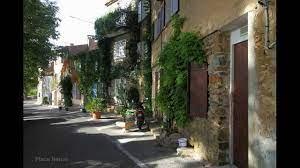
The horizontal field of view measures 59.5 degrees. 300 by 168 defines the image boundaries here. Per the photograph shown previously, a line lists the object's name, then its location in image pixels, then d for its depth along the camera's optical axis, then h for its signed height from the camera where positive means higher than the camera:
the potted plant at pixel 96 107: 15.85 -1.10
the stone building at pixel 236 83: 3.96 +0.11
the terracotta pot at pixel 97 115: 15.79 -1.54
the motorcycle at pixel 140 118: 10.92 -1.20
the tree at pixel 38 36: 13.96 +3.11
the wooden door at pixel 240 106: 4.91 -0.33
